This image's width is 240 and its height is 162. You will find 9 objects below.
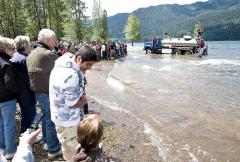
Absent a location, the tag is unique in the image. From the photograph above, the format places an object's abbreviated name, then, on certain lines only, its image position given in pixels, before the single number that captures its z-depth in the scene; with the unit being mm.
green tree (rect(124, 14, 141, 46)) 51845
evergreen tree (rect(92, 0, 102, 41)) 45226
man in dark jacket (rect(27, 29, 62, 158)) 2863
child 1629
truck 21532
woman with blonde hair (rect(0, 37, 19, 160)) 2975
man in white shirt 2209
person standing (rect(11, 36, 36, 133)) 3150
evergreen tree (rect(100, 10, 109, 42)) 44970
